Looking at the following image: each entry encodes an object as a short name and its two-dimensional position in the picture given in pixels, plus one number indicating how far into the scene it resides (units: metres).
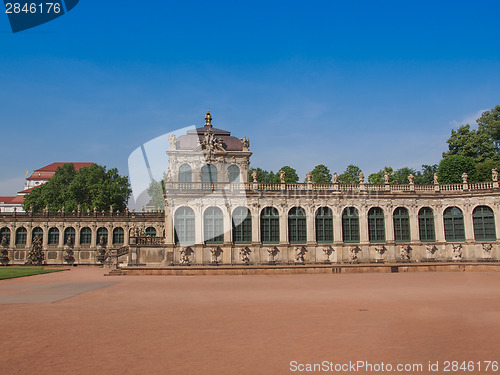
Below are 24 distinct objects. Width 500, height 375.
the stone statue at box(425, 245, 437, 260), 39.69
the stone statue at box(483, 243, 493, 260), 38.19
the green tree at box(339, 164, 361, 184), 75.39
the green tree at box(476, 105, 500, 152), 56.72
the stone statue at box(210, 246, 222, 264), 37.22
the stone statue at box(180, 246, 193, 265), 36.84
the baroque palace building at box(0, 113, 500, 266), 37.44
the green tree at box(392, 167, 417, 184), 75.56
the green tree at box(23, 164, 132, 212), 62.31
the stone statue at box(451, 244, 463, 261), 39.22
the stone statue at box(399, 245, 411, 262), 39.34
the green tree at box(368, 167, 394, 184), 74.33
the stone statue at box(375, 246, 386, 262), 39.16
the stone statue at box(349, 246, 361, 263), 38.66
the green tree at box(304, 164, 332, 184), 73.14
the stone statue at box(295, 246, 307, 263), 38.25
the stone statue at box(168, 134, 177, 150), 43.12
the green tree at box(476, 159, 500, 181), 48.53
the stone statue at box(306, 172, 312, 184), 40.16
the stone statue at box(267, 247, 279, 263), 38.09
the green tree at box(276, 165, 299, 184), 73.50
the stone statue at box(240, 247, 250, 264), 37.50
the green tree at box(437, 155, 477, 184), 49.22
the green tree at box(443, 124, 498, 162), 55.48
